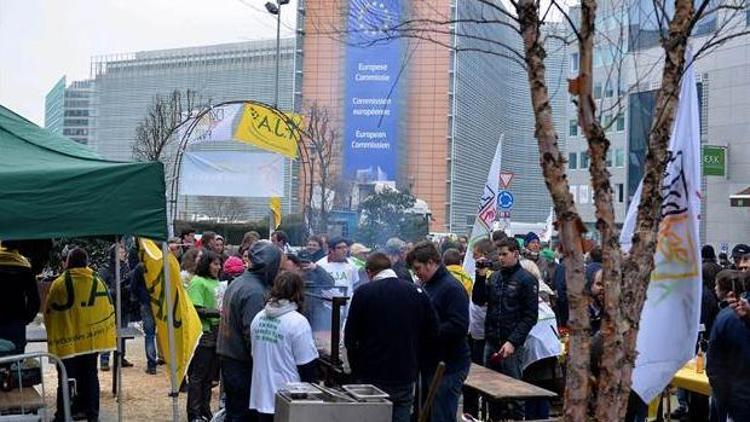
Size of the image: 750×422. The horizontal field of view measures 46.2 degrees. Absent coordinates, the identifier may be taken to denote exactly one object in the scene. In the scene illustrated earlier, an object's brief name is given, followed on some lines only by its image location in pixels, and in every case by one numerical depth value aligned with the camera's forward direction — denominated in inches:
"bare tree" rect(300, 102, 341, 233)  1753.2
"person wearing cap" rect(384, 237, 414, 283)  409.2
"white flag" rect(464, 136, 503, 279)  454.1
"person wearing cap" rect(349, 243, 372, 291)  458.9
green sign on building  1261.1
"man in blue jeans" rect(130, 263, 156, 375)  445.2
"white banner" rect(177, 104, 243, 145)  668.1
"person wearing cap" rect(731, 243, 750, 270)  426.6
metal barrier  239.0
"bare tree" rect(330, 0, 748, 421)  143.3
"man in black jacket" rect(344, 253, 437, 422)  243.1
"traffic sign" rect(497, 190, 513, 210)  808.3
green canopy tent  231.6
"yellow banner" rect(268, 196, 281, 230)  759.5
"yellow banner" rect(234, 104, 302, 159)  655.8
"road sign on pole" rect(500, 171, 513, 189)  843.6
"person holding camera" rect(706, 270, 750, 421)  240.5
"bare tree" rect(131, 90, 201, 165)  1452.5
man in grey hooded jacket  262.1
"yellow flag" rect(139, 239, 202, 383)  293.7
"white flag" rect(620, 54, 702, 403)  175.5
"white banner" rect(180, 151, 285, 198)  608.7
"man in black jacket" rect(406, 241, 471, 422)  271.6
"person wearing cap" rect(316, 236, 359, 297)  445.5
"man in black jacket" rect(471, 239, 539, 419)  312.3
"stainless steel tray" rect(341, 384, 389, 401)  205.9
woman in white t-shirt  242.7
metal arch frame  650.2
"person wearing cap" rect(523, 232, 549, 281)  550.6
